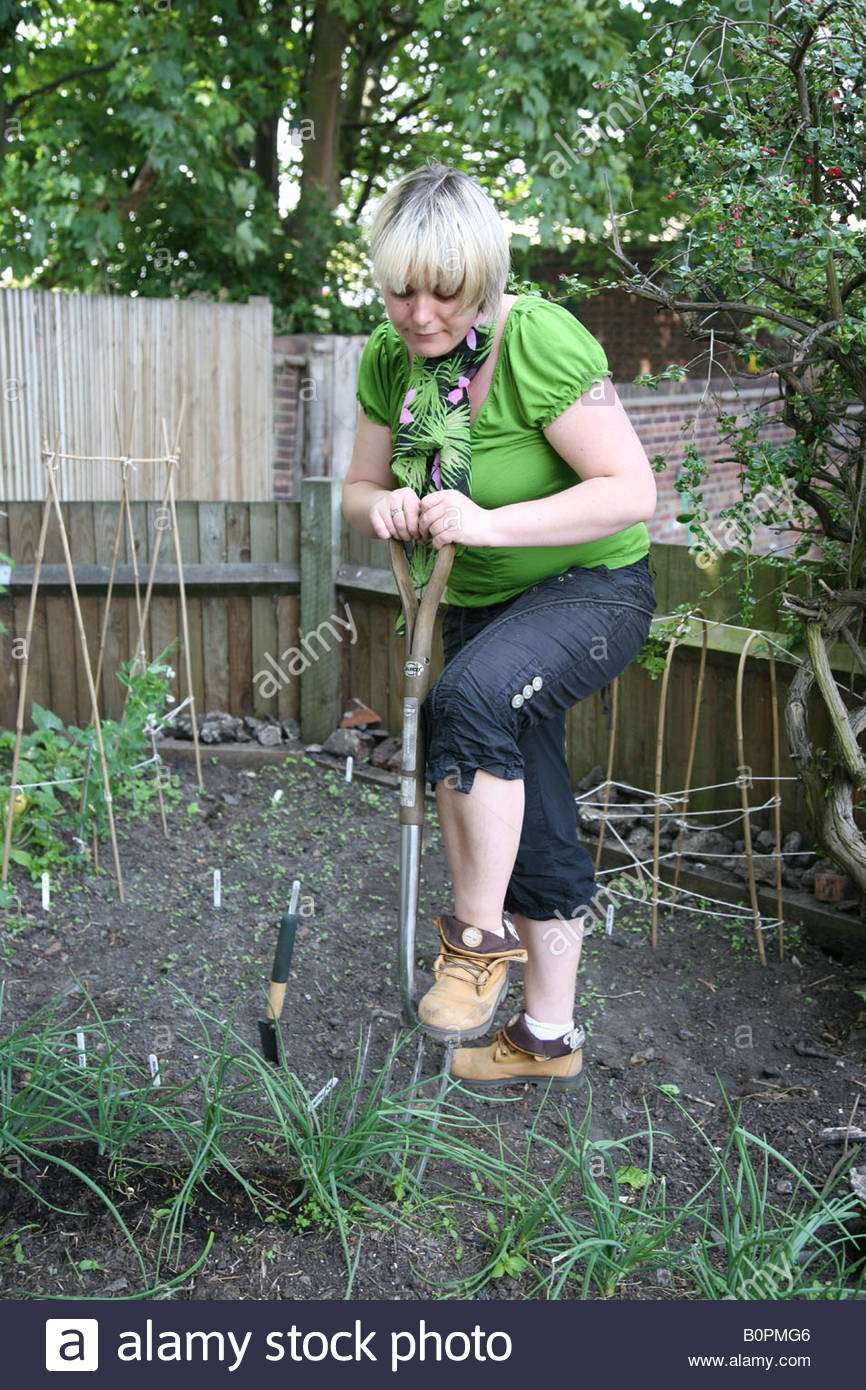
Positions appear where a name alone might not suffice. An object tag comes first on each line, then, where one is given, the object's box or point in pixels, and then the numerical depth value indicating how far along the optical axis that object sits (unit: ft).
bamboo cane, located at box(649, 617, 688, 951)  11.23
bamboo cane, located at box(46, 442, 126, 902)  11.95
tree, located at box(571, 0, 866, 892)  8.59
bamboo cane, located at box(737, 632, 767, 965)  10.91
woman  6.75
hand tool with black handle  6.79
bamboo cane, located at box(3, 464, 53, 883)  11.61
